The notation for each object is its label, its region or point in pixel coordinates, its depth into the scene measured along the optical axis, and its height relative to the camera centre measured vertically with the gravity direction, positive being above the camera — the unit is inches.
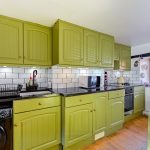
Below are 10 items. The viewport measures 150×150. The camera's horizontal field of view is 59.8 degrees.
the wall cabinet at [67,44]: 77.3 +19.4
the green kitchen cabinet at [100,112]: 84.4 -24.6
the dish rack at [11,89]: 64.2 -8.6
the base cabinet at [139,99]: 126.2 -23.9
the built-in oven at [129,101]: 113.6 -23.1
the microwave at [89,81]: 93.8 -4.8
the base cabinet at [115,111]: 93.4 -26.9
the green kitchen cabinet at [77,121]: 71.2 -26.9
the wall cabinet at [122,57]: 133.4 +18.9
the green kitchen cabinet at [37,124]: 60.1 -24.7
